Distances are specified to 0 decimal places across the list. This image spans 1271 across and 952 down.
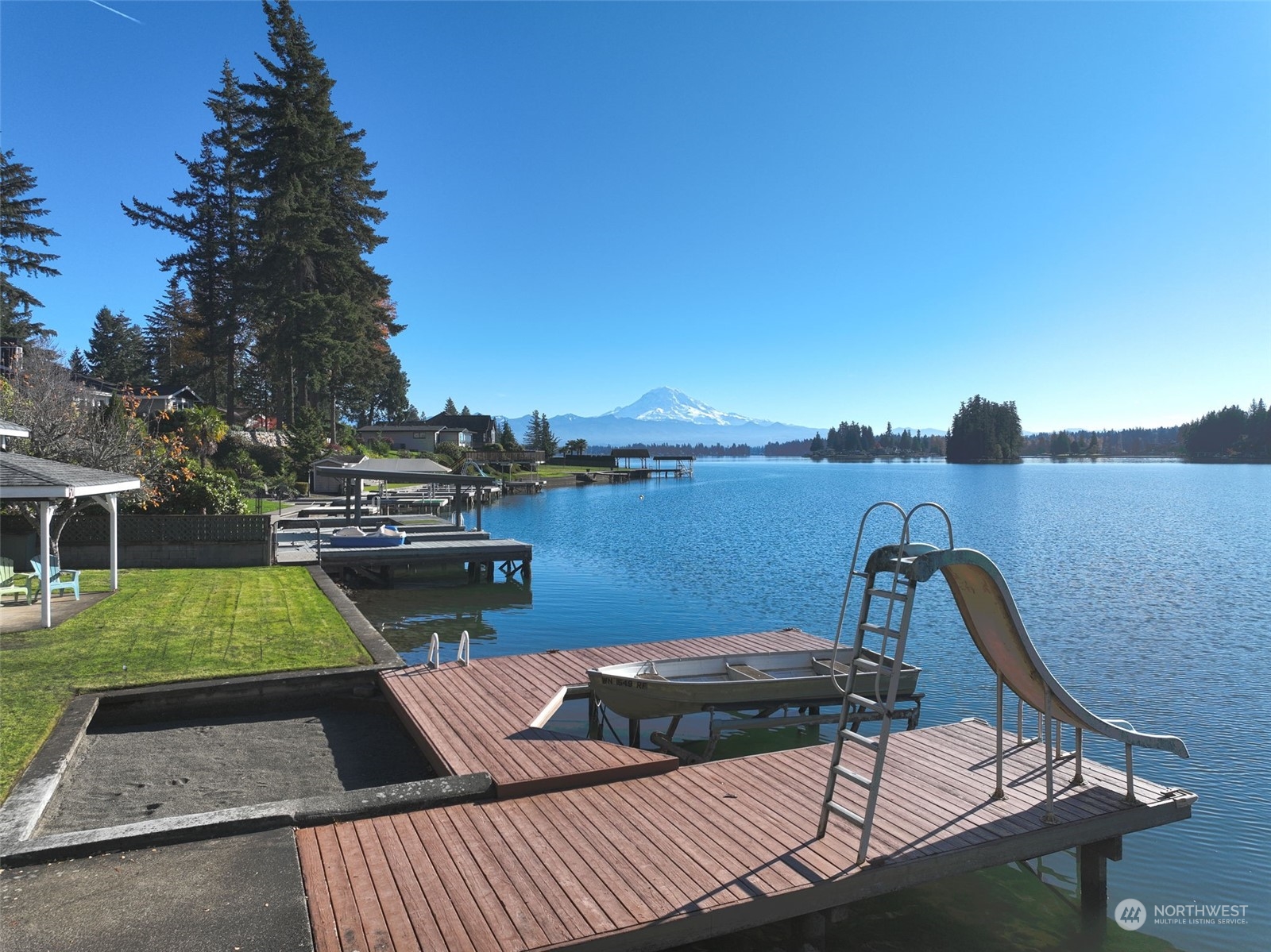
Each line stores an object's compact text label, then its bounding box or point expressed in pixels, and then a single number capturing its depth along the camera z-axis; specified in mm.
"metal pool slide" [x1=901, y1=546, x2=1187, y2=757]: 6590
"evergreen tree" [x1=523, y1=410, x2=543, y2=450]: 132500
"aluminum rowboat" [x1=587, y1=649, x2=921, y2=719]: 10719
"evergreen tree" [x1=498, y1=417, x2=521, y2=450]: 98062
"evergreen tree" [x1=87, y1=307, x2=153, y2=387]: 86312
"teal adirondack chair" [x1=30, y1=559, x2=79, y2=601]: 15617
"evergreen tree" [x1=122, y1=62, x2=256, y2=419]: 49719
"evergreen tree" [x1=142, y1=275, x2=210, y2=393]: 60812
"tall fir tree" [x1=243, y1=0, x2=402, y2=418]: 44094
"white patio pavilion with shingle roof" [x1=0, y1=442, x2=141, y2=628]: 12133
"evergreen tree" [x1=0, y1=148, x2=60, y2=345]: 48031
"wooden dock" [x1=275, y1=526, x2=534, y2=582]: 24484
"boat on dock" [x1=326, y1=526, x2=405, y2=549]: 26062
